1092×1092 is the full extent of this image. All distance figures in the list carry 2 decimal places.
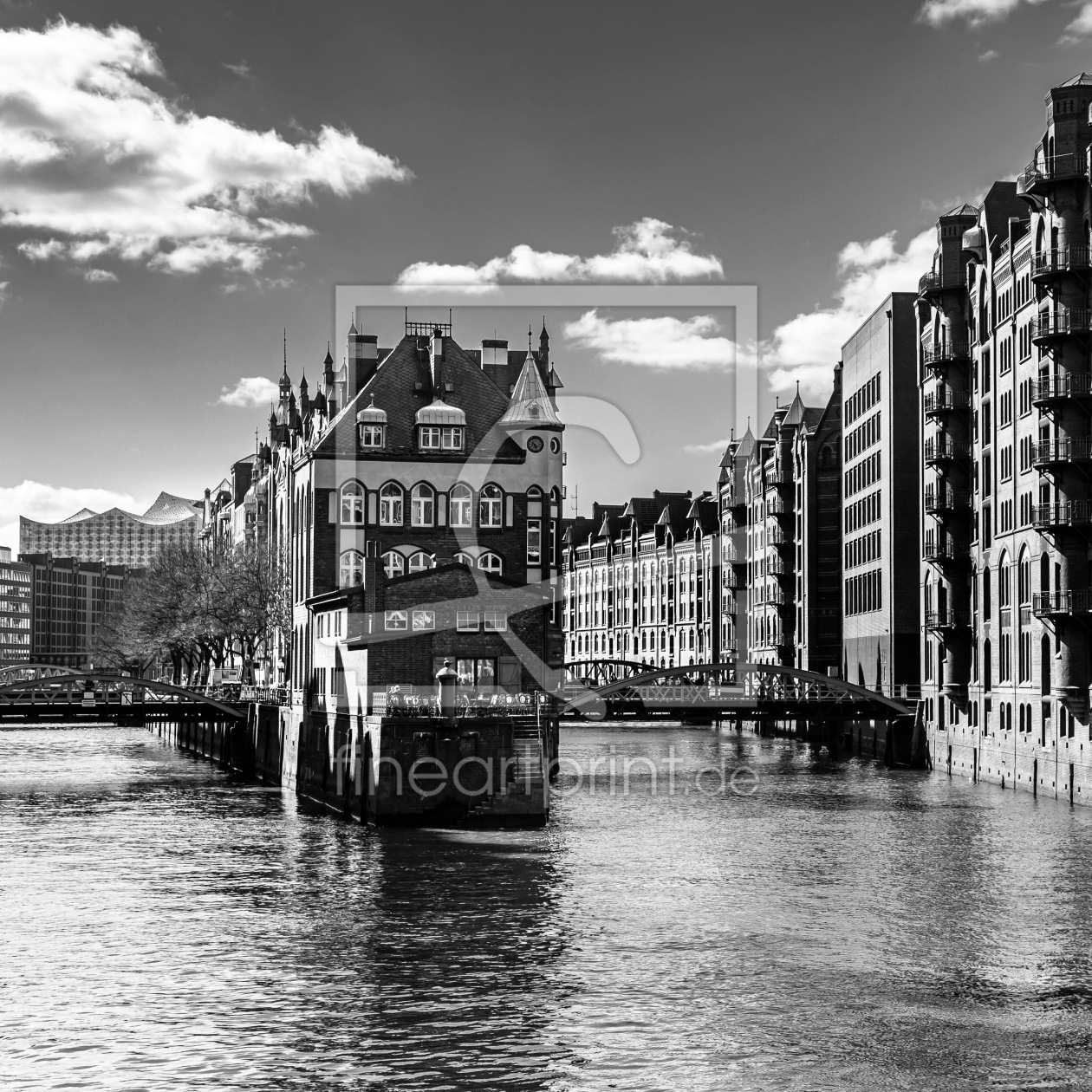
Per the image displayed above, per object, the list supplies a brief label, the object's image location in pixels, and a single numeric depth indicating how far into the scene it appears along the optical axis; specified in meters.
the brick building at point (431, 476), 92.06
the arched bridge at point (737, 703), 90.88
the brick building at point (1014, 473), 71.38
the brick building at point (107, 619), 178.93
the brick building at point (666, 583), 170.88
